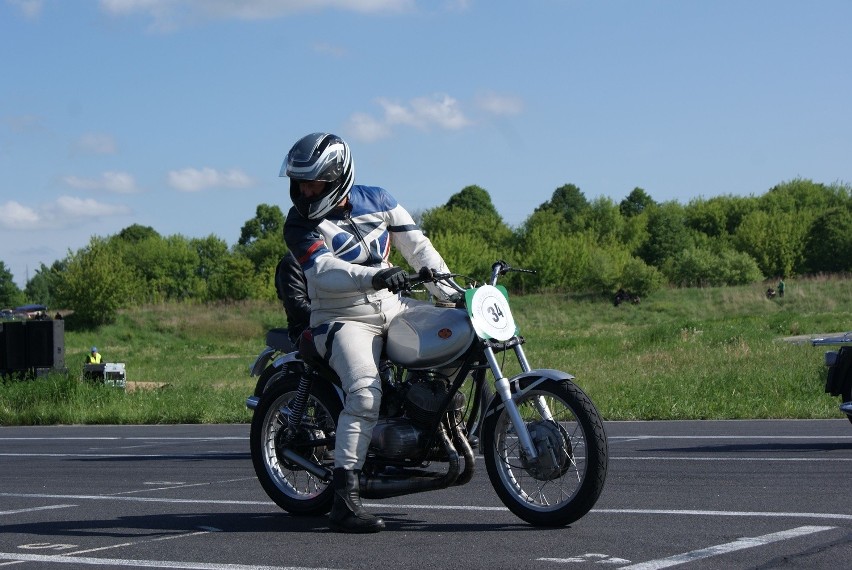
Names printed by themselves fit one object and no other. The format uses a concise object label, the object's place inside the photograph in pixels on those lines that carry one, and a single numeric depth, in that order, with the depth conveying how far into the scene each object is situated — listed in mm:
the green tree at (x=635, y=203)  153000
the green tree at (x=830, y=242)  112875
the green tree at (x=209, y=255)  146875
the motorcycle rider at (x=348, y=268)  6562
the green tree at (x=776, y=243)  117250
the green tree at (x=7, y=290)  141000
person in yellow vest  34650
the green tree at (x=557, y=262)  106688
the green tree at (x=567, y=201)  145625
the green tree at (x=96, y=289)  86250
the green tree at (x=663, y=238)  123875
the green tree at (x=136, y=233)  158875
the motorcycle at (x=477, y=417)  6227
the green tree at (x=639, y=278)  90312
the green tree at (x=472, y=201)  150125
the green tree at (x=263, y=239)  130750
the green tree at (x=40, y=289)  161250
